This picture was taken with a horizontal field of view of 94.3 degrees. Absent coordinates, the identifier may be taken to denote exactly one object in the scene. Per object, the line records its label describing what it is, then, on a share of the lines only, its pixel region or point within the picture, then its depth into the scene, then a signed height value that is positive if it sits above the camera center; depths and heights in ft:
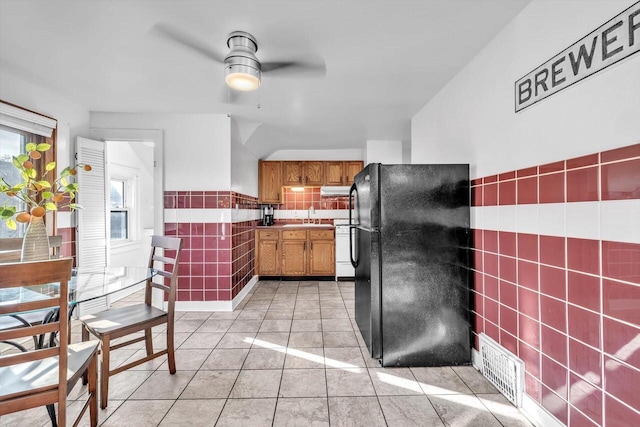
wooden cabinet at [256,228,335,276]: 16.14 -2.04
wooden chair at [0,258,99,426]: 3.50 -1.79
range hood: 16.79 +1.34
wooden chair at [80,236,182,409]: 5.75 -2.20
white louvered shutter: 10.59 +0.32
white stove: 15.96 -2.14
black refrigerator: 7.26 -1.23
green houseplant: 5.41 +0.06
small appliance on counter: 17.79 -0.06
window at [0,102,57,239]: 8.20 +2.41
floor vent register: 5.66 -3.20
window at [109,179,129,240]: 14.24 +0.30
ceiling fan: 6.14 +3.52
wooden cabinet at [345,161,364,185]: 17.52 +2.73
